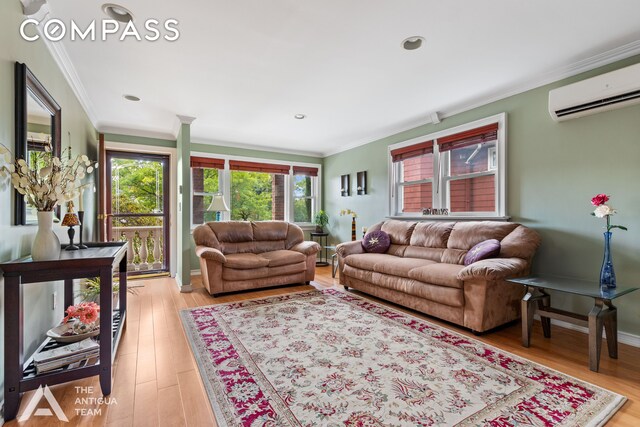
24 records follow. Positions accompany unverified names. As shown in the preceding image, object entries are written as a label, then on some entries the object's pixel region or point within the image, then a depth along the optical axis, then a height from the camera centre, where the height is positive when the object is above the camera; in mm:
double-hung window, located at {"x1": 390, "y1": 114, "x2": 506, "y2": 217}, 3551 +584
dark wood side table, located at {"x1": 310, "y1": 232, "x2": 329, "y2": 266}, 6462 -706
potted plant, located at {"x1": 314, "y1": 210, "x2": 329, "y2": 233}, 6367 -148
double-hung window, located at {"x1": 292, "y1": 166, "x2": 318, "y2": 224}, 6465 +468
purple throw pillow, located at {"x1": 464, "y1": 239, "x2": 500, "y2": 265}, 2939 -381
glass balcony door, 4918 +130
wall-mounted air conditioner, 2371 +1025
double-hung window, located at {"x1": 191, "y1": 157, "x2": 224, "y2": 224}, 5410 +567
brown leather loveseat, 3912 -603
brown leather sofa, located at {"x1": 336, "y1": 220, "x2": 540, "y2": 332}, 2652 -591
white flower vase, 1745 -163
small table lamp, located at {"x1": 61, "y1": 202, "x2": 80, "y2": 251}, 2268 -64
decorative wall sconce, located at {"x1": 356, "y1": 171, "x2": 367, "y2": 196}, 5512 +596
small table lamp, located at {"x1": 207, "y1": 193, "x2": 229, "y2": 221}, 4770 +169
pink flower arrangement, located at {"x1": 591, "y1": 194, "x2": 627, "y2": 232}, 2361 +35
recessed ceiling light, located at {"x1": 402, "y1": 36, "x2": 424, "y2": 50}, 2352 +1401
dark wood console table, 1549 -565
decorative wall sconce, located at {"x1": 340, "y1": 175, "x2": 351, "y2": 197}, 5934 +576
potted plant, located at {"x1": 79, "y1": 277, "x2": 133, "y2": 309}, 2990 -790
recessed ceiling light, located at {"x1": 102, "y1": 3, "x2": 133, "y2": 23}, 1985 +1403
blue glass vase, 2346 -464
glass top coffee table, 2084 -769
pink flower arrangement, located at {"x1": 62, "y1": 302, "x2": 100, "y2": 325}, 2164 -733
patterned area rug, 1609 -1093
